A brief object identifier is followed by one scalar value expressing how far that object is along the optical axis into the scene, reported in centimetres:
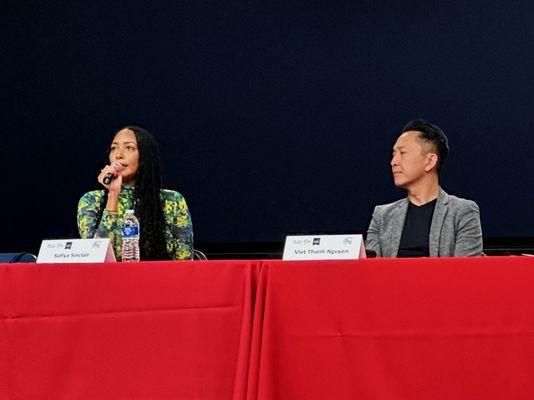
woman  612
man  599
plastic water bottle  540
